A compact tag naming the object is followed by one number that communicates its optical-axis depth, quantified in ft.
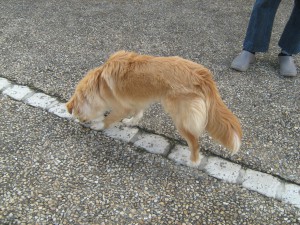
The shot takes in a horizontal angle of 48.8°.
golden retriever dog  7.80
